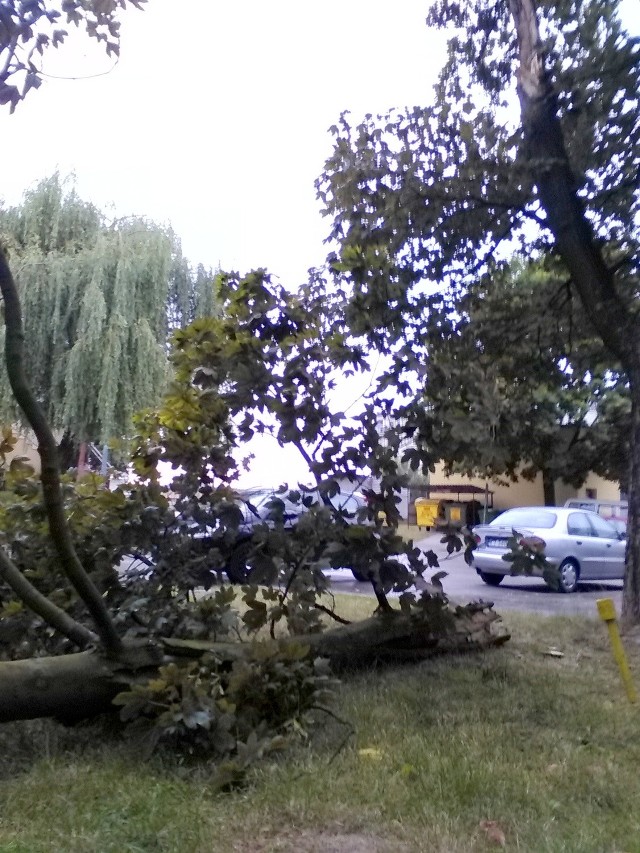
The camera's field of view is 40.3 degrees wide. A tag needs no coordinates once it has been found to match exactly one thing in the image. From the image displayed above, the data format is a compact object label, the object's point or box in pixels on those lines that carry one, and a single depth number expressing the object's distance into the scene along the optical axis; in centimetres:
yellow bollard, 559
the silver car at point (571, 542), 1435
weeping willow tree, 1833
